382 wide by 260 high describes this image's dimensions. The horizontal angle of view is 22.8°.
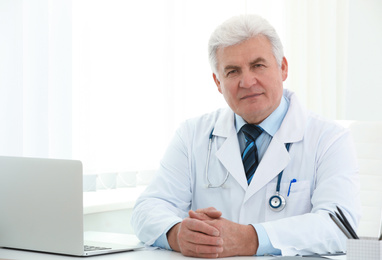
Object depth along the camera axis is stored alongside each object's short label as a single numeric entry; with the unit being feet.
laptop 6.00
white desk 6.09
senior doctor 6.48
